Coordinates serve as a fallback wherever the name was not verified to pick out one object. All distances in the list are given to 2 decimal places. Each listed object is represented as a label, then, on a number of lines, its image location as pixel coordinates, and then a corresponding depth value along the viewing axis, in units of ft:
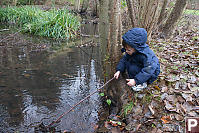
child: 7.99
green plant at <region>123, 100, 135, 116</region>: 9.03
